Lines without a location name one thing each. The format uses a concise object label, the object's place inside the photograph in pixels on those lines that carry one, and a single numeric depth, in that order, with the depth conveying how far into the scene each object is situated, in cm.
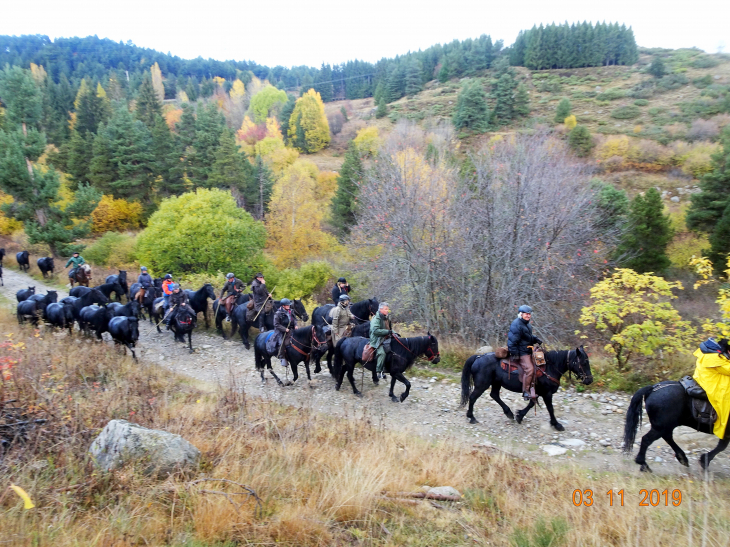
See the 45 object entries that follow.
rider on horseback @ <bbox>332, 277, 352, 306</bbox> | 1331
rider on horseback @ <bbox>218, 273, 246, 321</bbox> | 1530
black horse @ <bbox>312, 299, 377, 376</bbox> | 1109
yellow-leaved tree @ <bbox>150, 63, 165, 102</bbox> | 10327
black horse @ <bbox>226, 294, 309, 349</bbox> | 1438
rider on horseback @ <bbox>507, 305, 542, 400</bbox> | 825
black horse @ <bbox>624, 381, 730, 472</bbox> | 666
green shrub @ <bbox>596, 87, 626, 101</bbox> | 6494
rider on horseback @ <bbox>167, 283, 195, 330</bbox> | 1434
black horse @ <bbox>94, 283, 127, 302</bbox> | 1856
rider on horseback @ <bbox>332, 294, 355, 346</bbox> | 1168
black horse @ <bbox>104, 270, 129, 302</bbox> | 1922
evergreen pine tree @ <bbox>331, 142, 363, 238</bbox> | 3438
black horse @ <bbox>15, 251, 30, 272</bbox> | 2673
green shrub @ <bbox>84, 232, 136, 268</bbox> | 2781
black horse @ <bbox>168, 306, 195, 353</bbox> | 1398
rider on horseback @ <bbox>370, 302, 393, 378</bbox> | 995
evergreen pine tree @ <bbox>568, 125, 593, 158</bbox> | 4282
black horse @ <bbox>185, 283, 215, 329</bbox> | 1606
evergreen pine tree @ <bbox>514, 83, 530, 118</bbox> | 5866
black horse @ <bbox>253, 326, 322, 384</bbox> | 1091
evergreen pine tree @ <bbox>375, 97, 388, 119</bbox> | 7706
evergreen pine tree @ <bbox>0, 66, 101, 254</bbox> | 2575
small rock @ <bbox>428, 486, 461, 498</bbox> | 530
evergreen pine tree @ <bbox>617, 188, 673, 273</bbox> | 2195
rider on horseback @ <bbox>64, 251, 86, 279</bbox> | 2025
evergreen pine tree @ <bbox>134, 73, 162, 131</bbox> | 5028
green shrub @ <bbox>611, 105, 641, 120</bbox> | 5672
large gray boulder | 482
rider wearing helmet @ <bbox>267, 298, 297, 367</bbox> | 1110
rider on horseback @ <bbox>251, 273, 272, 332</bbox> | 1409
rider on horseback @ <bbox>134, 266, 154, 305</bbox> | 1707
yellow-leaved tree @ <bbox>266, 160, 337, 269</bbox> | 3203
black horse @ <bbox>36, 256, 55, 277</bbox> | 2430
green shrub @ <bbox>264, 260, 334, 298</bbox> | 2148
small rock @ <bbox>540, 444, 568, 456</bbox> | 764
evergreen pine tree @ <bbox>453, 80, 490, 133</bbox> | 5478
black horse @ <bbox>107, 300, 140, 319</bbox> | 1344
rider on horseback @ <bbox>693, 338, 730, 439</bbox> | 632
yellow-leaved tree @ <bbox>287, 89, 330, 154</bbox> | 7106
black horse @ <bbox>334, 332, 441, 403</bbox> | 998
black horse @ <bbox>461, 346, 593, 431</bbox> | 811
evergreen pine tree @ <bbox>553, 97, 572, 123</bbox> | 5480
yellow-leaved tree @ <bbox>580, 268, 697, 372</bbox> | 968
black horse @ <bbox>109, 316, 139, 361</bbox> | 1240
